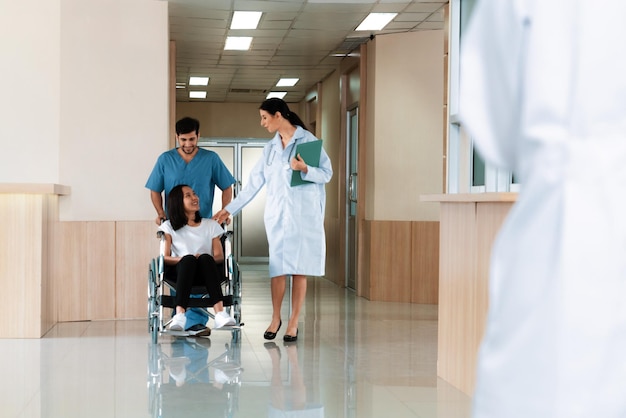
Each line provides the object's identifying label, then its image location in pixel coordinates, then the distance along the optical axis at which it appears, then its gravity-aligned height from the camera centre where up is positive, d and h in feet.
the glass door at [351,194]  35.55 -0.04
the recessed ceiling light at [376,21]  28.09 +5.36
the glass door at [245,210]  53.67 -0.94
